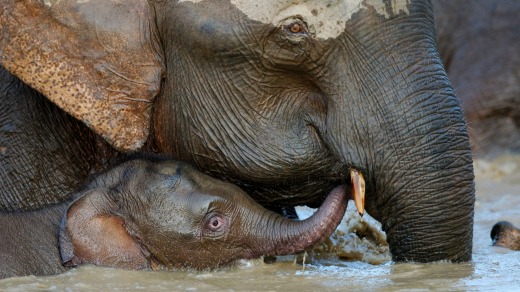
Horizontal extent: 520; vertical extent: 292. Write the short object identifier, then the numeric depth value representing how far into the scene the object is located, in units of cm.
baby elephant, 1075
